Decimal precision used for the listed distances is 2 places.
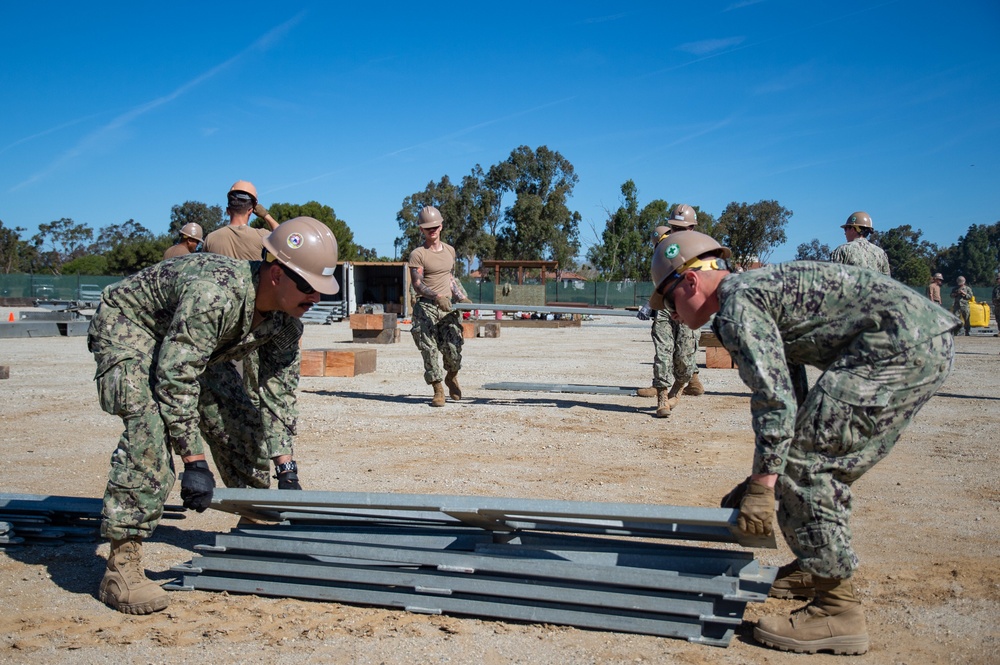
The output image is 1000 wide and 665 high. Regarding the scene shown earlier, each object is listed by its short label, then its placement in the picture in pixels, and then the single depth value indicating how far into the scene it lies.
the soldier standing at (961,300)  23.97
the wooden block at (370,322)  21.42
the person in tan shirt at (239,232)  6.91
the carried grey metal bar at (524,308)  10.37
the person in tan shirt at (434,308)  9.95
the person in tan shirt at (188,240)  8.20
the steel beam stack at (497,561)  3.44
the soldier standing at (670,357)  9.34
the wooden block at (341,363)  13.48
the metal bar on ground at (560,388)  10.77
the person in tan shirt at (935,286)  24.52
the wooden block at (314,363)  13.38
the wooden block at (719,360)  15.26
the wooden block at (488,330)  26.11
